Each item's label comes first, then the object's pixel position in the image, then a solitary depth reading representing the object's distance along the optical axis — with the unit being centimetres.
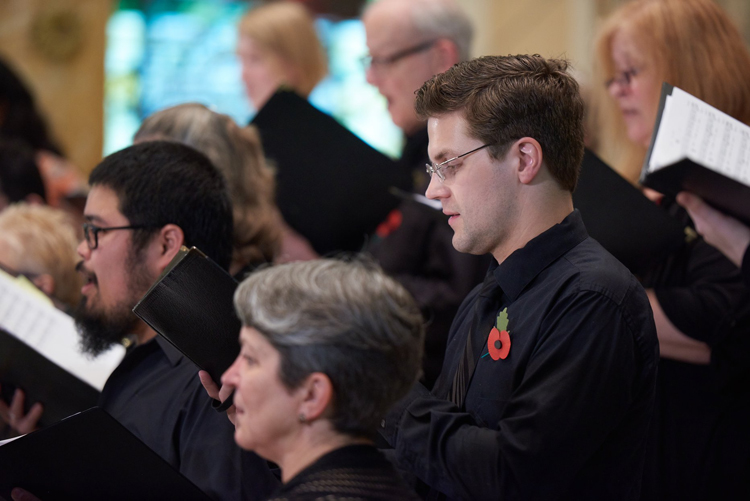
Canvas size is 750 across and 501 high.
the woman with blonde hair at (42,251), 640
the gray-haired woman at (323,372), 288
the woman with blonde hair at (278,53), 865
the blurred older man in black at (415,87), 612
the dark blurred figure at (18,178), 849
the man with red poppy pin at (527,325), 305
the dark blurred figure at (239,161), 570
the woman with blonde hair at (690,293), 468
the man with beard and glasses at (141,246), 459
